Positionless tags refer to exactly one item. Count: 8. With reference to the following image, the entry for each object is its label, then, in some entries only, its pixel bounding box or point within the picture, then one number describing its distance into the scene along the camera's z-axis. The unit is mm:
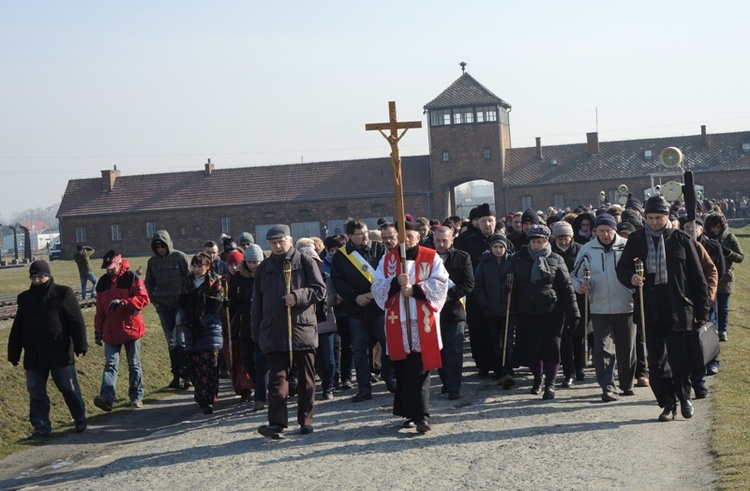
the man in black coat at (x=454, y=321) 11539
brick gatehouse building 70938
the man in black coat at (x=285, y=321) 10062
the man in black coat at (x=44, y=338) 11477
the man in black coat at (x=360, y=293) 11844
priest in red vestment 9820
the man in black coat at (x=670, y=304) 9734
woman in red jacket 12758
